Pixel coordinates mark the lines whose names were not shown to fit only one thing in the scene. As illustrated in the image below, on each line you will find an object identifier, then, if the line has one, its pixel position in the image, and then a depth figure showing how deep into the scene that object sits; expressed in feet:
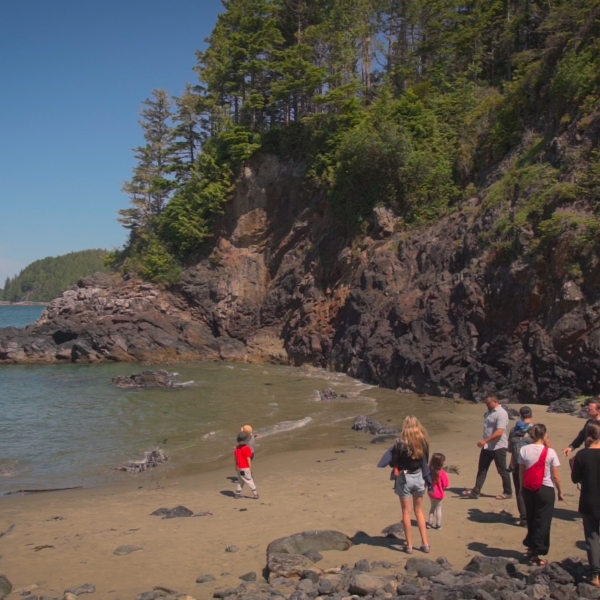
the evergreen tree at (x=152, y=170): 131.75
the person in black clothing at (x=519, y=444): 23.67
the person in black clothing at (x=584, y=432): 22.90
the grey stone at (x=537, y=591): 16.99
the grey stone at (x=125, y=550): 23.53
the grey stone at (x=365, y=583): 17.93
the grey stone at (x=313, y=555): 21.38
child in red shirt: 31.45
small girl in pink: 23.39
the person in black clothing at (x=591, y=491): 18.48
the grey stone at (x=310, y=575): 19.34
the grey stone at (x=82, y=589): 19.88
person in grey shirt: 27.32
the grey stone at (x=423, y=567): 19.26
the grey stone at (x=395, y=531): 23.34
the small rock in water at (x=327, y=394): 61.87
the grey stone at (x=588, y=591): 17.11
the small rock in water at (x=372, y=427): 46.47
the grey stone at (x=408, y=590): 17.64
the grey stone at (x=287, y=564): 19.93
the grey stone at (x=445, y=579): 18.32
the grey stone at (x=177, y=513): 28.32
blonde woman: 21.56
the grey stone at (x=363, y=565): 19.97
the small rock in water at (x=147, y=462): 39.75
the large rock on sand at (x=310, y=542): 21.86
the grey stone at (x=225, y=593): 18.73
